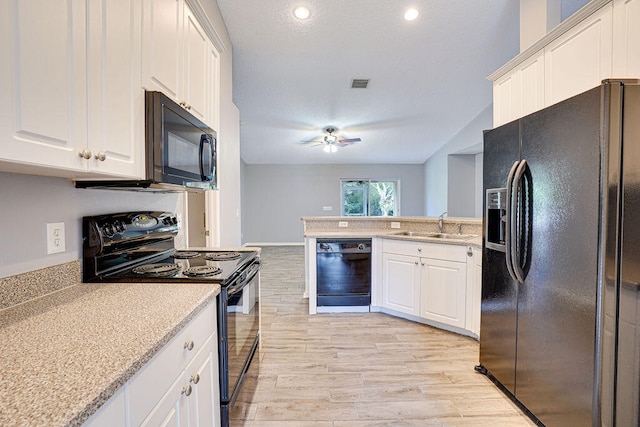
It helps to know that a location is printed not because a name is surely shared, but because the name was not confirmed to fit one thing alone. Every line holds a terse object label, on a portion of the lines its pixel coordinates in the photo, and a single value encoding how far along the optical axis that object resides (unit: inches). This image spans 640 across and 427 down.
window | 349.4
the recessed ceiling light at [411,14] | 110.7
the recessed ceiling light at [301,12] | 109.7
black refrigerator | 47.3
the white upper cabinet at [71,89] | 28.4
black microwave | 49.5
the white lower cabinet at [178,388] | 27.3
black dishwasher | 129.0
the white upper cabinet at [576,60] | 54.1
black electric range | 52.6
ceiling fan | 217.3
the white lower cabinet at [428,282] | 104.8
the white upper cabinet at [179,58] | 51.3
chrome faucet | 131.8
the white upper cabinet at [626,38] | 52.3
